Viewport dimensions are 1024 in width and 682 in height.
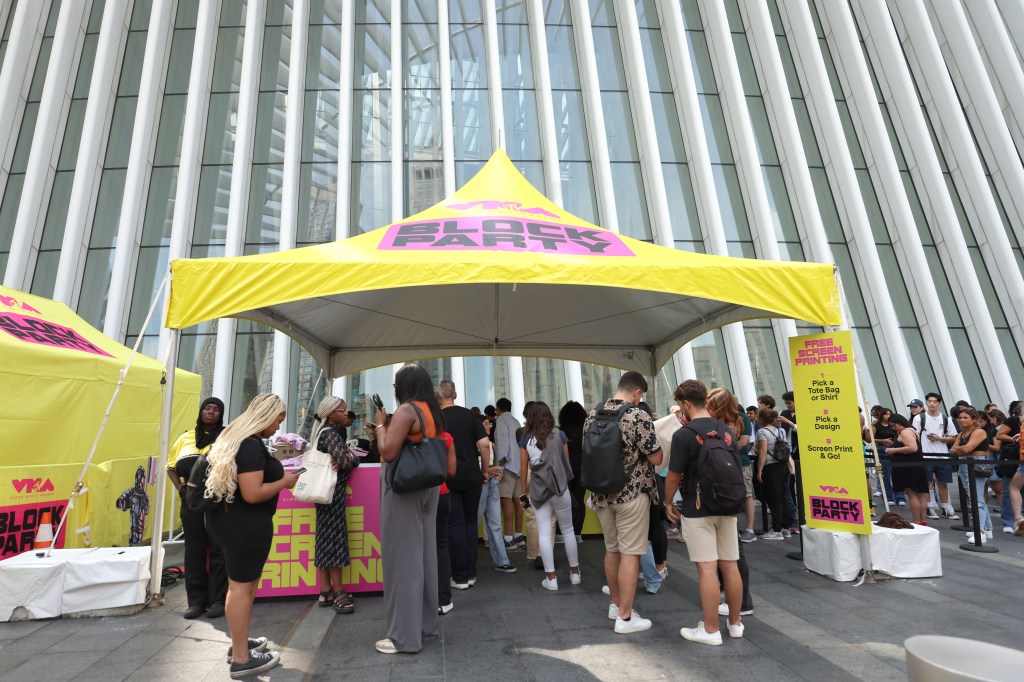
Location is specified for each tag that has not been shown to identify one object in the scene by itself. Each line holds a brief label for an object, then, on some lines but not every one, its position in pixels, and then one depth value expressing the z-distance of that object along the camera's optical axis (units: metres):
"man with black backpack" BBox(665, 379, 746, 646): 4.12
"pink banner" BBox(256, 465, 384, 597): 5.44
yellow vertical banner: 5.64
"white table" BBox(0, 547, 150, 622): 4.86
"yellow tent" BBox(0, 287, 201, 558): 5.85
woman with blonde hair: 3.41
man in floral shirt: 4.35
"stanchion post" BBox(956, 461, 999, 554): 6.90
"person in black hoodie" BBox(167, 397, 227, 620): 4.98
